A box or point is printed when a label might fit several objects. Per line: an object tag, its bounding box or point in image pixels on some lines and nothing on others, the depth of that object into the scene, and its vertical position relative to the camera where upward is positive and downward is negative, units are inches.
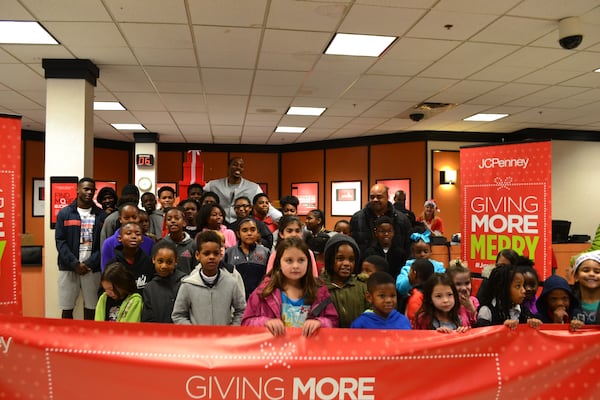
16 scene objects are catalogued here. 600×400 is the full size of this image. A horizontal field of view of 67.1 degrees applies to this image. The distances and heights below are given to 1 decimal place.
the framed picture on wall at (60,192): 215.5 +3.7
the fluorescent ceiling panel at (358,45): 185.6 +67.2
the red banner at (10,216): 104.1 -3.9
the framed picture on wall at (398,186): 420.5 +14.6
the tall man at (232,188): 205.8 +5.9
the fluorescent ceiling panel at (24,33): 173.2 +66.9
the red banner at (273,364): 80.9 -29.9
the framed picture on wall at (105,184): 471.5 +16.9
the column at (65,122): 217.6 +37.5
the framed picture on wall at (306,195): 487.5 +6.4
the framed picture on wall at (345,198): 459.2 +3.1
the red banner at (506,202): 148.4 -0.2
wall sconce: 410.0 +22.2
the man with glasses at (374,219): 161.8 -7.2
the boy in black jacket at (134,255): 129.3 -16.0
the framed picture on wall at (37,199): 419.5 +0.6
